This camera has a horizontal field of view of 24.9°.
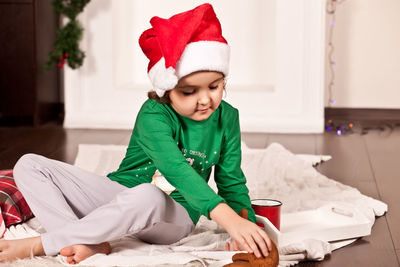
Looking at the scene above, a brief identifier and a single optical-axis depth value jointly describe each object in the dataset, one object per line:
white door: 4.43
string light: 4.54
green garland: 4.40
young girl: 2.07
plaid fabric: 2.44
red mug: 2.35
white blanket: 2.16
